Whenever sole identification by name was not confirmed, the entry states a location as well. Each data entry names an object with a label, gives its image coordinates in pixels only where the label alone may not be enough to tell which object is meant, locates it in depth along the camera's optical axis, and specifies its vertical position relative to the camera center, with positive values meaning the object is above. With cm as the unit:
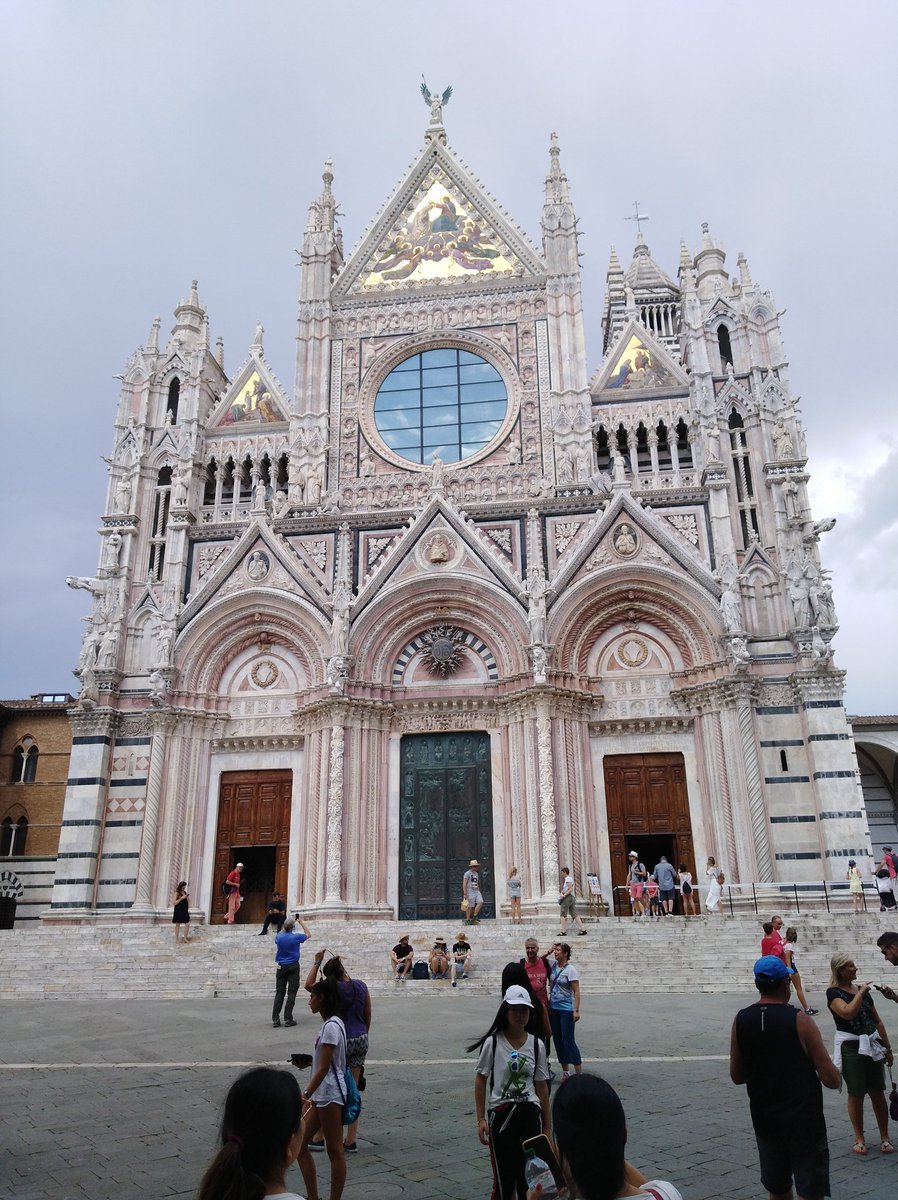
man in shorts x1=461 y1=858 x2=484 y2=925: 1995 +69
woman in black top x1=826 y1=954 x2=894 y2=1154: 615 -84
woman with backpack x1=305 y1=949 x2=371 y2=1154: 628 -55
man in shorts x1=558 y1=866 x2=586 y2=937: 1805 +39
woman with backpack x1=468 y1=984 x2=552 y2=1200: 458 -78
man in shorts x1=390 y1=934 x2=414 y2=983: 1587 -44
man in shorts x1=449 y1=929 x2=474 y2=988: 1561 -43
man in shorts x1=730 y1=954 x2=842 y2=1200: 430 -73
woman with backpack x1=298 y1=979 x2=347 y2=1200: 518 -92
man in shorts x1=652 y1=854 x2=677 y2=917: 1975 +82
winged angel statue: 3134 +2603
